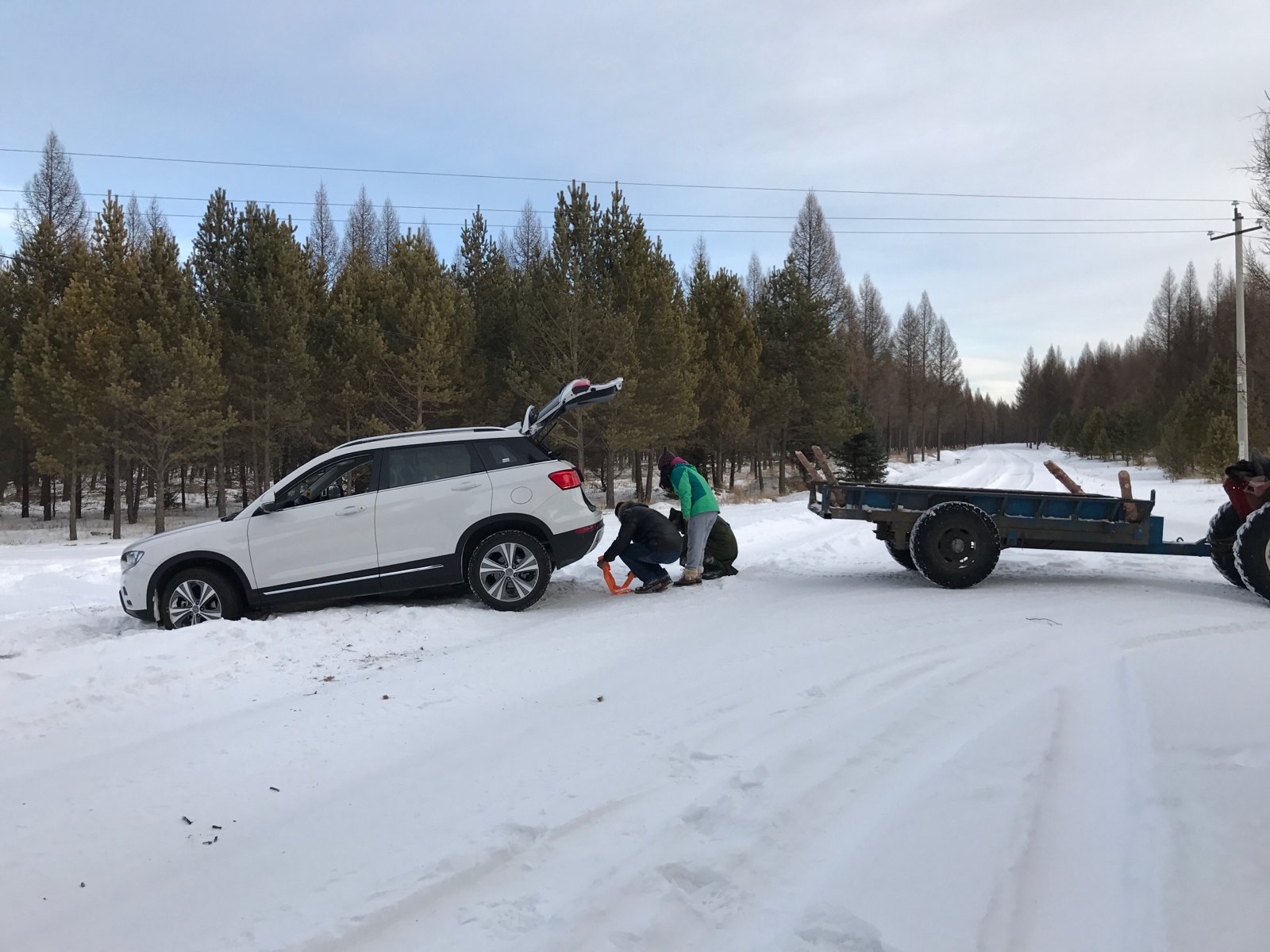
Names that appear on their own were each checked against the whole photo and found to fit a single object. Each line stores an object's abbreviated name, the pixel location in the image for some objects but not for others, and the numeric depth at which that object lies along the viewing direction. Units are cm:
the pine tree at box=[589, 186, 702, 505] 2362
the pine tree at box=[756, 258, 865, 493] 3266
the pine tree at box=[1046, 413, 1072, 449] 8351
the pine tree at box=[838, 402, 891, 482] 3056
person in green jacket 909
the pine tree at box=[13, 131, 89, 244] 3144
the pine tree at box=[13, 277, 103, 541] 2230
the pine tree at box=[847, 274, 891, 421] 5100
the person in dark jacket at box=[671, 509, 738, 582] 972
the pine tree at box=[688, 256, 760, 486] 2962
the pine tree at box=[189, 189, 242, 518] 2530
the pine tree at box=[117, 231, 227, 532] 2227
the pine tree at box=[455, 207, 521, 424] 2606
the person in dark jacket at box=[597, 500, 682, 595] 877
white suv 720
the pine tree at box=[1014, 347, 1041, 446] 11144
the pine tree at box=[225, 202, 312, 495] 2475
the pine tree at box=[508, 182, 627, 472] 2291
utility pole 2252
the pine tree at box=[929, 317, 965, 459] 6750
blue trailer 853
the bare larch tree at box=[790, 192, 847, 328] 4409
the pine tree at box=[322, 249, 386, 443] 2425
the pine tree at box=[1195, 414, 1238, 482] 2778
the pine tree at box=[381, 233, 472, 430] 2356
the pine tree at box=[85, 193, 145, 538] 2219
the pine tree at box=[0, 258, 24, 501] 2434
